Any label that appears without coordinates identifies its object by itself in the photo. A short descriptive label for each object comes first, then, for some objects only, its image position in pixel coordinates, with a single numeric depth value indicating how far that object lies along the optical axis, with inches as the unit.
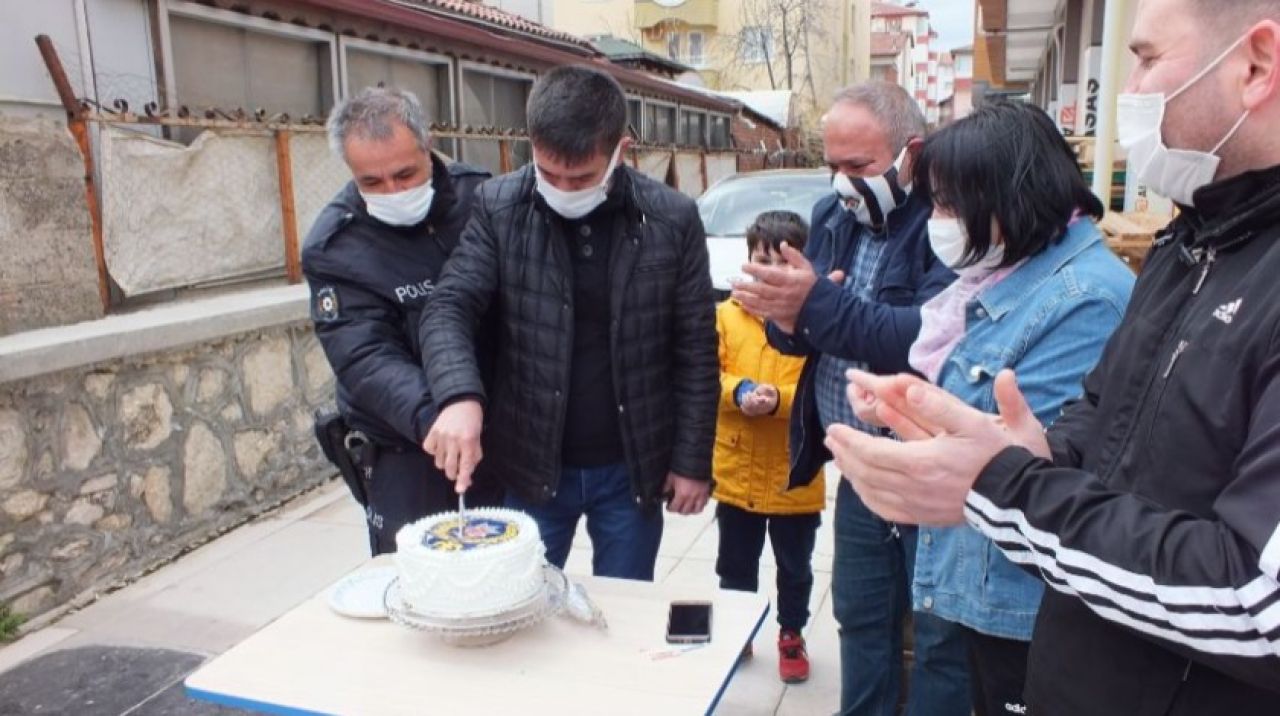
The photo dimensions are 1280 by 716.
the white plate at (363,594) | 75.8
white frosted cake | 67.5
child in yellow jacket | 120.9
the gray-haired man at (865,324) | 87.4
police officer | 98.0
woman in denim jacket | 67.2
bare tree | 1103.6
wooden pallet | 133.6
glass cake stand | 67.5
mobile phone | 70.9
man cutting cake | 91.5
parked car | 275.0
